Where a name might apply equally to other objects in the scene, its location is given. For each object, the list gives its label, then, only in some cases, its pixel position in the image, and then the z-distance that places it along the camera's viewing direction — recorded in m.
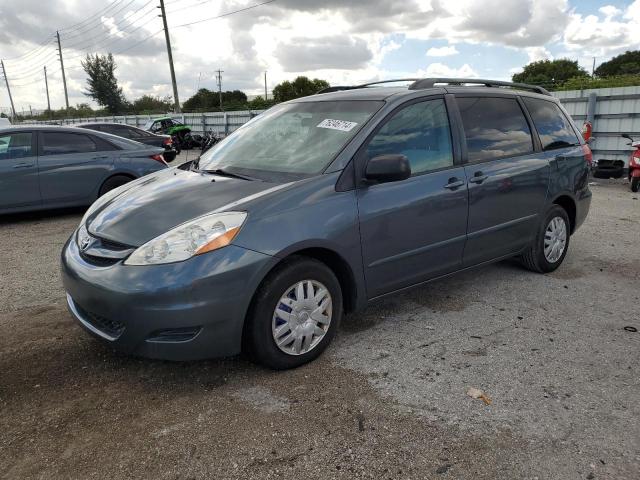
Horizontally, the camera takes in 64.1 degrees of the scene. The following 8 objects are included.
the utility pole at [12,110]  73.46
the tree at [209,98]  67.06
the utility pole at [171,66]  34.19
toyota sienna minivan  2.70
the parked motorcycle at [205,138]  20.82
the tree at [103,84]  60.41
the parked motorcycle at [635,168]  9.56
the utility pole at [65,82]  60.08
